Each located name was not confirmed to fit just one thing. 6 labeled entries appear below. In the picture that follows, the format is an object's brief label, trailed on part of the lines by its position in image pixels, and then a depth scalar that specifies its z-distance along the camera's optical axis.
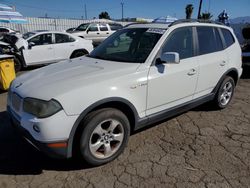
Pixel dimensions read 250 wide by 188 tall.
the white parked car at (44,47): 8.11
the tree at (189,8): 39.98
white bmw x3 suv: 2.52
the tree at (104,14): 64.96
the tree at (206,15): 36.38
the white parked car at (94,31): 16.58
